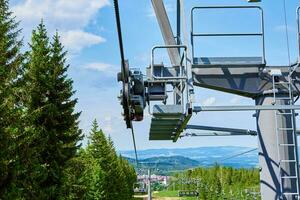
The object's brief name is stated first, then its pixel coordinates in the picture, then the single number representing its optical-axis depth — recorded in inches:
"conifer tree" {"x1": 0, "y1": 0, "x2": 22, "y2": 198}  682.8
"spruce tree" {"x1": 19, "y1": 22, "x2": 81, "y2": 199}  933.2
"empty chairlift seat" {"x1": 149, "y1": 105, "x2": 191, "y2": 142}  378.9
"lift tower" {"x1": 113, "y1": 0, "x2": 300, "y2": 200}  401.4
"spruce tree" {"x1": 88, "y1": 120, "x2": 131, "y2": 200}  1942.7
